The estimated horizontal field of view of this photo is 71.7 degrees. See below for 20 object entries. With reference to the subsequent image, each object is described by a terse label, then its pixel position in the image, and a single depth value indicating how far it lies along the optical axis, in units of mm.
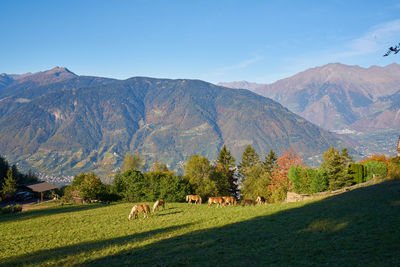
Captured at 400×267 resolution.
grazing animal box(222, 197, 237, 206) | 38844
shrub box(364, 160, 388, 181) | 55562
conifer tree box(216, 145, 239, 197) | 95100
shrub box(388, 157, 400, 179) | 36522
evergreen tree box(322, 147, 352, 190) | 54188
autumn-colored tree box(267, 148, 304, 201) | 58194
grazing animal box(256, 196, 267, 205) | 41159
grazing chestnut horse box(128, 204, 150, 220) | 28986
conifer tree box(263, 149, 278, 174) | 99500
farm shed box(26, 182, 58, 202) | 81194
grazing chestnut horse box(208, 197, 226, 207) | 37844
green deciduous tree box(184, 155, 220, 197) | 73394
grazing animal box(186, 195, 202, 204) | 43719
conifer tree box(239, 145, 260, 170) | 106125
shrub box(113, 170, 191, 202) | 58938
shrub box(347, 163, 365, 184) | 57906
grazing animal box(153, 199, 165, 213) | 33119
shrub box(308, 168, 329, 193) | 53688
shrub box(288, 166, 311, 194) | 55588
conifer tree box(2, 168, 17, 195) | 83631
